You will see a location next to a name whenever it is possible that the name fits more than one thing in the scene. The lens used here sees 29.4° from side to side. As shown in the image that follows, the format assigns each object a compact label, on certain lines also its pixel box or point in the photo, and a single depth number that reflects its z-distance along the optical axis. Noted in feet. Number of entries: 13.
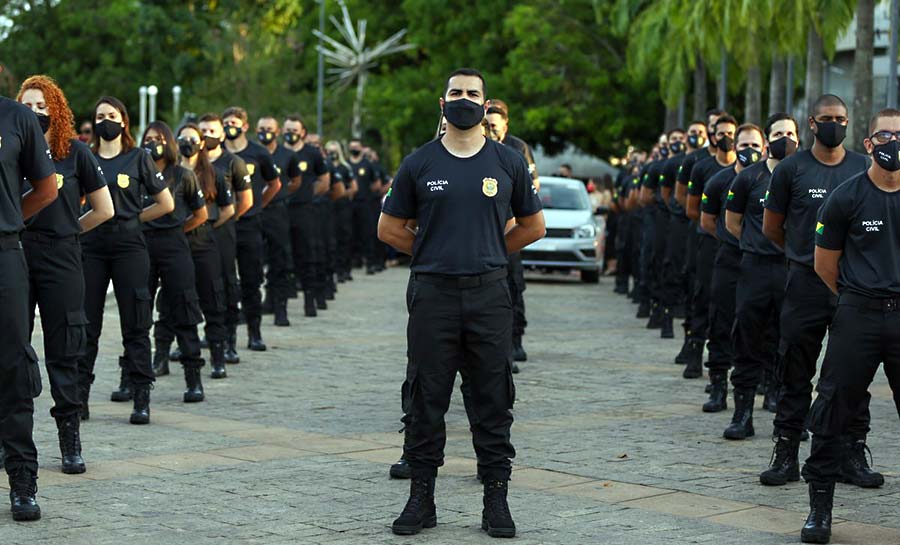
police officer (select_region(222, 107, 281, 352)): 51.78
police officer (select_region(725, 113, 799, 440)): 34.17
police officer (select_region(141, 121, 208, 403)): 39.99
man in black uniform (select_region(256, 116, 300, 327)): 59.16
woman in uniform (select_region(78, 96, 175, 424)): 35.12
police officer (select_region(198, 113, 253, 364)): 45.96
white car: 89.92
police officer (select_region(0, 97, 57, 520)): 25.85
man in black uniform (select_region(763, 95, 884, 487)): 29.68
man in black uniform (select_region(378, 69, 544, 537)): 25.18
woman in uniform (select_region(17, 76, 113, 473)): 28.96
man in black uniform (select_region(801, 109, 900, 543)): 25.32
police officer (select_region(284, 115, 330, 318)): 64.23
